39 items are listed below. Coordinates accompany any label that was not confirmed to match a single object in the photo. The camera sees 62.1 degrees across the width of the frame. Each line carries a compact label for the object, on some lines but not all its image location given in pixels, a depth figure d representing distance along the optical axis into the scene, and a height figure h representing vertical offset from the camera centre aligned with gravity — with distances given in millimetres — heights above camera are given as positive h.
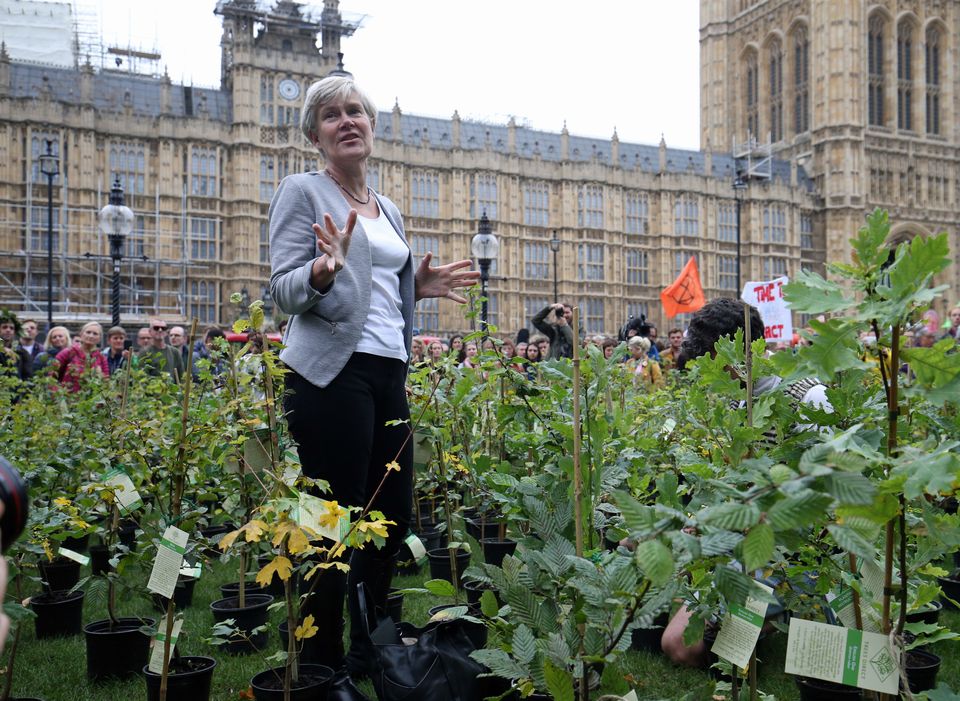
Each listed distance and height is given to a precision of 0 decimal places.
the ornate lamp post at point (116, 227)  11812 +2056
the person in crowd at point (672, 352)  7945 +127
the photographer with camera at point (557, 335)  6181 +258
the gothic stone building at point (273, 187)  24000 +6110
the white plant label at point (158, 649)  2080 -753
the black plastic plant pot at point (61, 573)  3607 -957
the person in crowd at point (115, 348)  7975 +171
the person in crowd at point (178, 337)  9435 +322
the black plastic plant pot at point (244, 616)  3039 -1004
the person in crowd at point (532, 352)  8539 +125
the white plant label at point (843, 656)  1223 -460
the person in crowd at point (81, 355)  6051 +79
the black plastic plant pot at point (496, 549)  3912 -915
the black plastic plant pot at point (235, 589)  3568 -1023
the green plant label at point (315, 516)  1639 -317
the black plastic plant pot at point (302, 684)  2076 -858
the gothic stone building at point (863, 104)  35656 +12414
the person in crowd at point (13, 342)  5552 +211
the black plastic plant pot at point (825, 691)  2074 -861
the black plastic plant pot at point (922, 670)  2281 -892
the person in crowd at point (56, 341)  7918 +234
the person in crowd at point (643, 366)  6785 -26
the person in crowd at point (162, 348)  7621 +158
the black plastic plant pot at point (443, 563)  4031 -1016
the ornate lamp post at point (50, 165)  13055 +3294
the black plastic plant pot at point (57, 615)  3156 -1000
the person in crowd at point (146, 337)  8188 +284
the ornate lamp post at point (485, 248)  12398 +1822
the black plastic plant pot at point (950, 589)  3421 -986
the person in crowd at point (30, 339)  7811 +258
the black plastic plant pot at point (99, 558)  4039 -996
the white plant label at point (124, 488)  2289 -358
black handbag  1965 -767
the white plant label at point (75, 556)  2354 -583
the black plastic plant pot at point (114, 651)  2666 -969
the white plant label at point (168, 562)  1933 -487
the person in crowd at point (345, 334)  2195 +86
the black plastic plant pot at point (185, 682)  2207 -888
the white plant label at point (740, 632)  1351 -467
